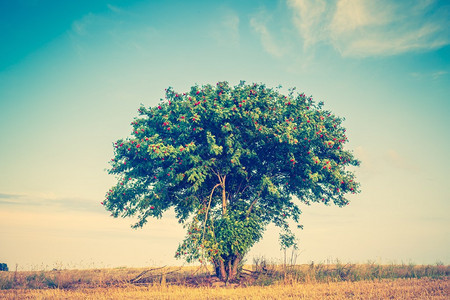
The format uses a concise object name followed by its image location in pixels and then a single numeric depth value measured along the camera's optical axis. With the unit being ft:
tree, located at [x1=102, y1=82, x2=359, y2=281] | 54.80
